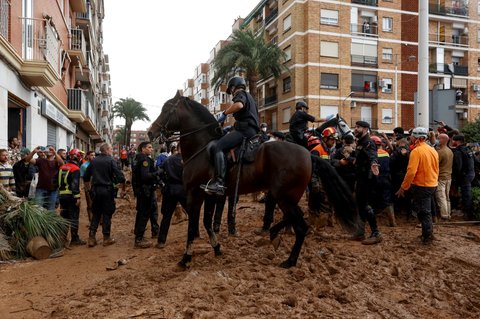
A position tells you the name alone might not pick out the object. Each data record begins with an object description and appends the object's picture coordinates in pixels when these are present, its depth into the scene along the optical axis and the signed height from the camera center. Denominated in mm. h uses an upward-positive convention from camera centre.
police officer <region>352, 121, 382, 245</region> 7184 -267
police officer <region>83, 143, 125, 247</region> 8320 -555
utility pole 9719 +2410
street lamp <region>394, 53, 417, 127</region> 37350 +7587
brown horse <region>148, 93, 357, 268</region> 5934 -165
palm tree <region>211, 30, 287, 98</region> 32594 +9109
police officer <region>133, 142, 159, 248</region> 8250 -504
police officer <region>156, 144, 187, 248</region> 7961 -639
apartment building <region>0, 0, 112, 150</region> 10463 +3046
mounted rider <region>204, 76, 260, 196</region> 5906 +609
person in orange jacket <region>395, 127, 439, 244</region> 7105 -341
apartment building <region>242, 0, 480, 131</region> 36531 +10743
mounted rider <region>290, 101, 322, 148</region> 7801 +806
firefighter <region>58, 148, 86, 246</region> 8703 -732
